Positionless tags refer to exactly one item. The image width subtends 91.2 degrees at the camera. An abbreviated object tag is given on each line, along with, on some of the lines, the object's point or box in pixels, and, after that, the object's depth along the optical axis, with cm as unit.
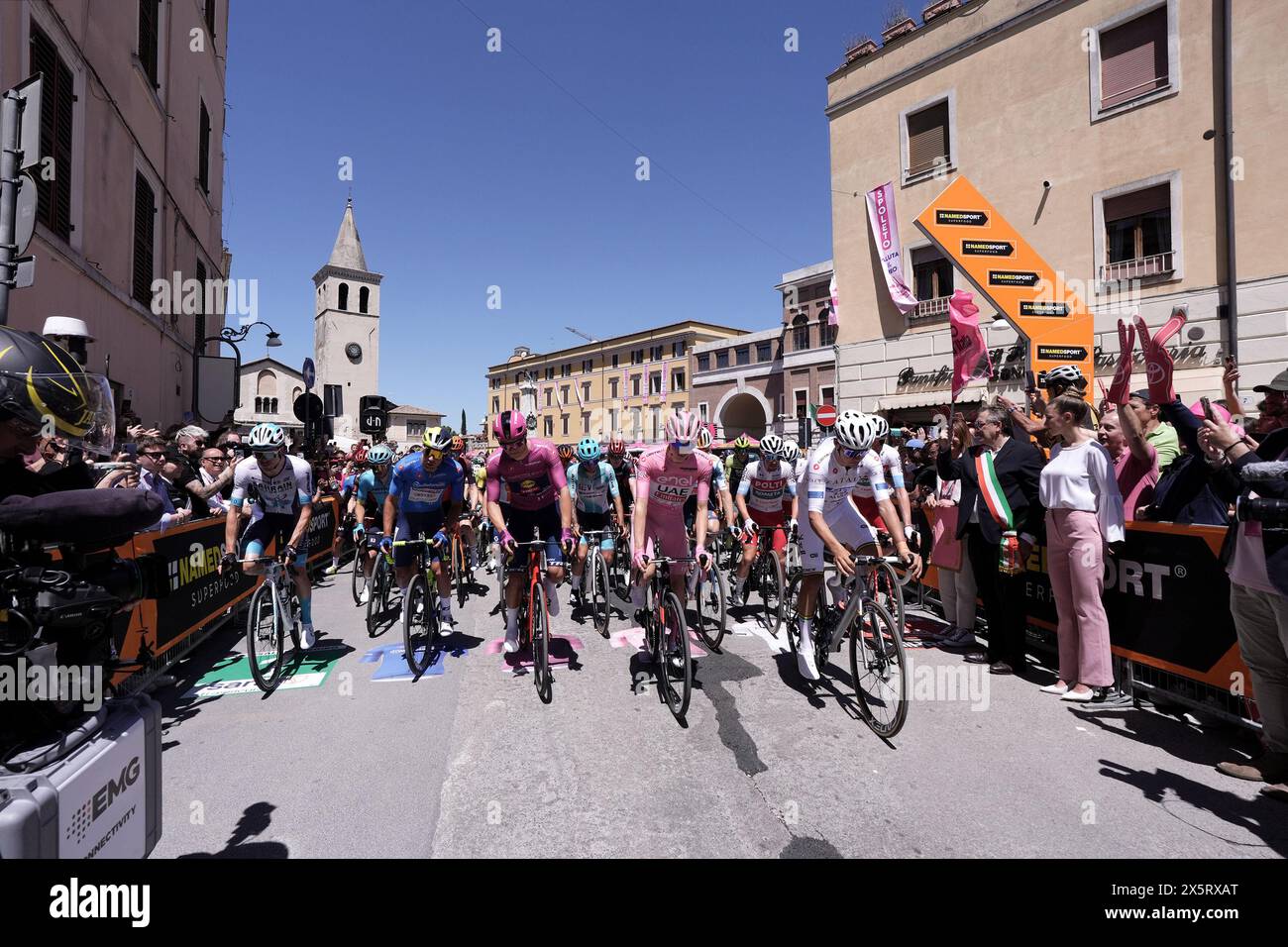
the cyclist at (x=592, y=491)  797
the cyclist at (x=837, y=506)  468
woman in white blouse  463
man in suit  554
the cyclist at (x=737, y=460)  1237
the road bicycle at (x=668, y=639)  452
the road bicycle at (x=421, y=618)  568
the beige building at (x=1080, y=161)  1240
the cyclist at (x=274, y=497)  579
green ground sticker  533
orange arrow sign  914
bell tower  6438
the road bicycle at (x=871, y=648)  409
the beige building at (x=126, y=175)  929
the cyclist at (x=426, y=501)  648
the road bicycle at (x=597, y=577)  740
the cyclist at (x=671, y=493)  523
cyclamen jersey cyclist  551
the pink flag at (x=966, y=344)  1068
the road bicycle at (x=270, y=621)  528
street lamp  1595
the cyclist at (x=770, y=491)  788
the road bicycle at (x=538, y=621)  501
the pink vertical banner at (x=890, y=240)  1755
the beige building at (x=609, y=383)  6519
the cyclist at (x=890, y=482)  491
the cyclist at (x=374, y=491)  767
